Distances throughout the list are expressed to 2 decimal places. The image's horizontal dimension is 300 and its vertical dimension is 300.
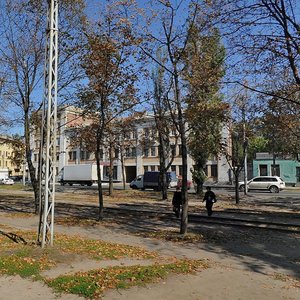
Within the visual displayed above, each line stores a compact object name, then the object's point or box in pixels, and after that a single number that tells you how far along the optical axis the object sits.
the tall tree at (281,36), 11.94
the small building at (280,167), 59.31
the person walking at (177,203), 18.16
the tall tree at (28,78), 18.40
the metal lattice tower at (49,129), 9.94
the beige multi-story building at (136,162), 62.55
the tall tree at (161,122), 27.79
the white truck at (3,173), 80.44
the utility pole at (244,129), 24.90
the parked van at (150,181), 47.22
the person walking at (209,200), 18.61
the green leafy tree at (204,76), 13.51
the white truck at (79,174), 59.69
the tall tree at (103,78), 15.91
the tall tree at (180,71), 13.05
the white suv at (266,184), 41.17
